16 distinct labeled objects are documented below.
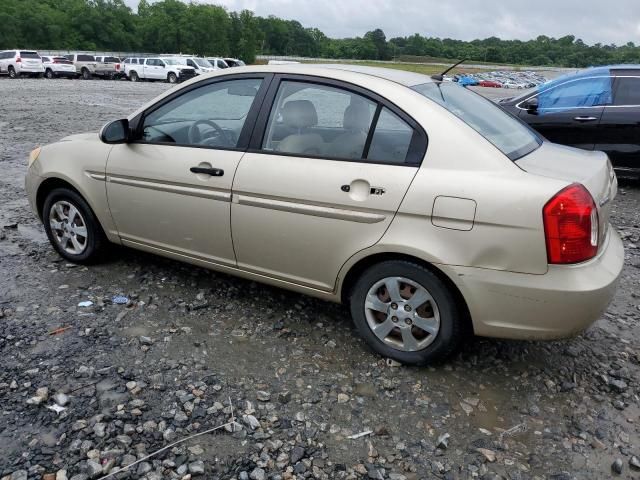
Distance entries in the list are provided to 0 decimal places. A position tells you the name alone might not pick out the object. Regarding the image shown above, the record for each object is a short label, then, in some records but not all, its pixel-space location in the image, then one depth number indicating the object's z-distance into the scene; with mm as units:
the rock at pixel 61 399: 2891
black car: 7273
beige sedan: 2781
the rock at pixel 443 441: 2688
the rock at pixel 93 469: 2449
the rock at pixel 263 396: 2989
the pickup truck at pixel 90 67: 40188
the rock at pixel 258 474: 2465
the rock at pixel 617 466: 2539
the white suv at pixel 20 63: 35781
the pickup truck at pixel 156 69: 39469
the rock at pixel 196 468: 2479
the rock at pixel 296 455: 2574
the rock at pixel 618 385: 3131
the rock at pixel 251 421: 2779
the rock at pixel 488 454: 2611
